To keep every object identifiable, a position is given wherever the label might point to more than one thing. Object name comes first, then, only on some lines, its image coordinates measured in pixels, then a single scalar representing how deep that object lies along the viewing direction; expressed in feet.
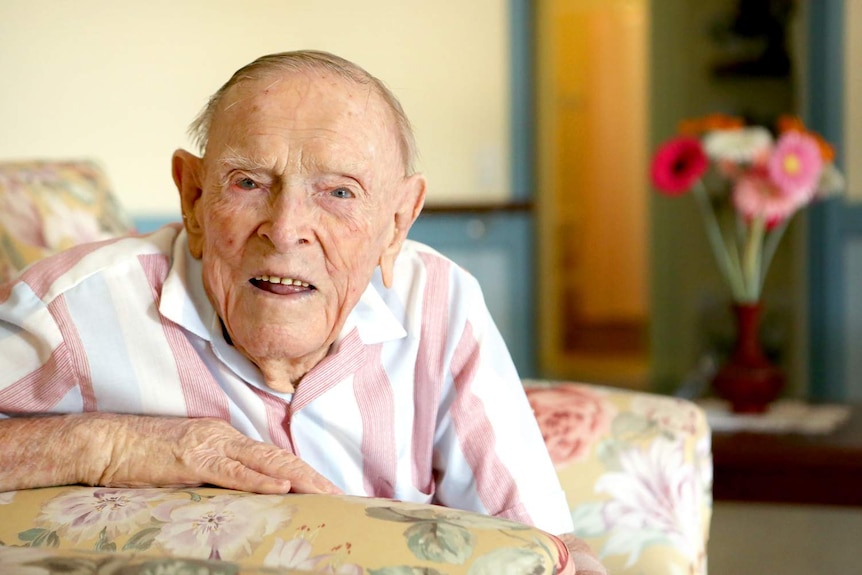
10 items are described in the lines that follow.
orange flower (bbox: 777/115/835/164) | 8.39
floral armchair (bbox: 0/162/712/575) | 2.59
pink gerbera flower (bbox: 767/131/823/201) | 8.25
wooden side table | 7.36
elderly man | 3.24
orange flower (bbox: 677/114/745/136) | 8.45
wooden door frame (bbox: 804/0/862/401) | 12.03
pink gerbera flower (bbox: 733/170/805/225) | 8.31
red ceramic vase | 8.61
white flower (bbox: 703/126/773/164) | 8.32
